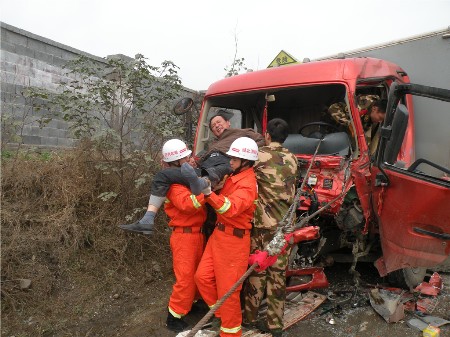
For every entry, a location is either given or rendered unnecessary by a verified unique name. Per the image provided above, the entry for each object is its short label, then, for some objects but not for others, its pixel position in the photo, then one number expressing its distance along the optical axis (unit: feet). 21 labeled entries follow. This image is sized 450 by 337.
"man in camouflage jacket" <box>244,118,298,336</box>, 9.63
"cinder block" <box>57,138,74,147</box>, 17.71
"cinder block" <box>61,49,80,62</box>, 17.49
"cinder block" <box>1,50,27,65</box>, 14.74
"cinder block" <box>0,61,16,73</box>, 14.67
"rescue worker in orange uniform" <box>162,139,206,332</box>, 9.99
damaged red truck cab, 9.11
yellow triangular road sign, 19.53
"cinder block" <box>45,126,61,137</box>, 17.03
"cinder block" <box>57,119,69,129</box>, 17.68
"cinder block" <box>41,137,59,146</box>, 16.79
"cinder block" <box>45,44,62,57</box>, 16.73
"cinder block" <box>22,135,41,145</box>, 15.48
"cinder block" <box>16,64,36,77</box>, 15.45
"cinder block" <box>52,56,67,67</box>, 17.14
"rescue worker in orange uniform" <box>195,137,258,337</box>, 9.01
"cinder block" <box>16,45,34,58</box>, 15.37
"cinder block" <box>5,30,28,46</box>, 14.90
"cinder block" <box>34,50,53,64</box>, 16.27
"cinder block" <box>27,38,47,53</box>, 15.89
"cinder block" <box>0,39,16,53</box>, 14.70
